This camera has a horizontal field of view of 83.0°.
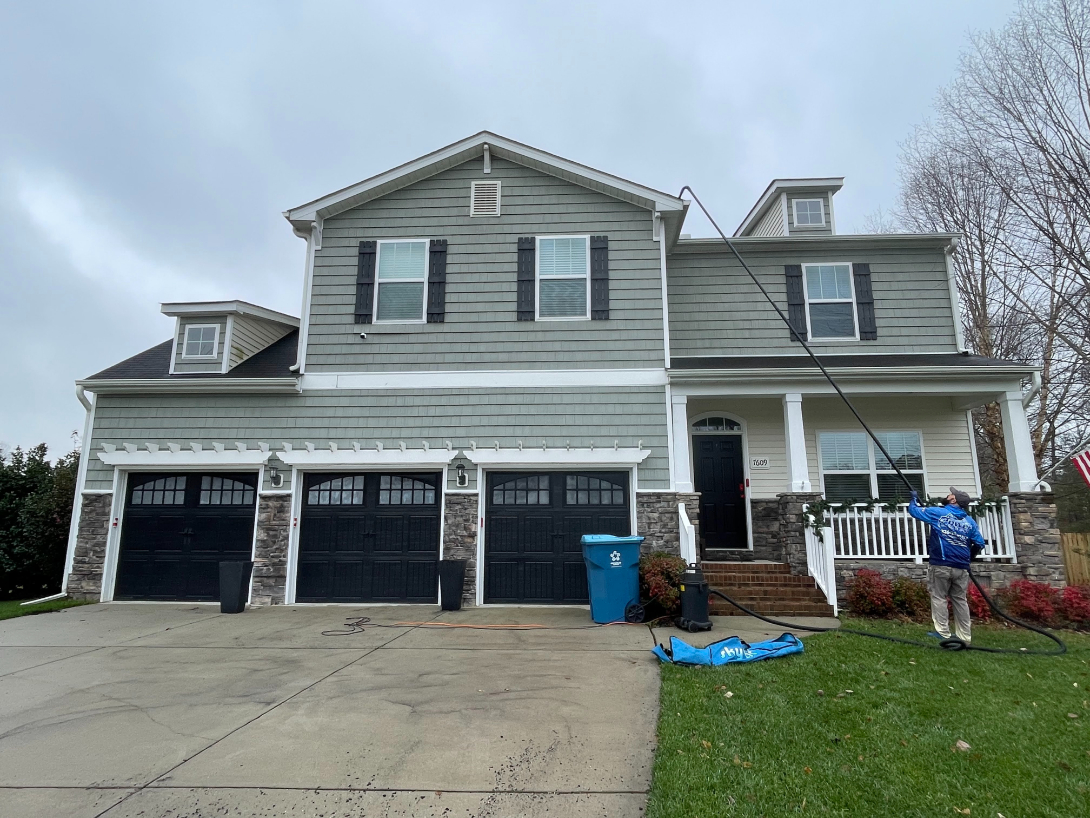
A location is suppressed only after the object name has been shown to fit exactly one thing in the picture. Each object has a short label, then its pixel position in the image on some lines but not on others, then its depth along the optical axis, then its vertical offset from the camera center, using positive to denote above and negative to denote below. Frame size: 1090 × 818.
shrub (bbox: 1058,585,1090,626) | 7.94 -1.12
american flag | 8.08 +0.74
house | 9.87 +1.87
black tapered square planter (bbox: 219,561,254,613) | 9.49 -1.03
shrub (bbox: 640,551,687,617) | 8.08 -0.83
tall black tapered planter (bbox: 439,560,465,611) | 9.51 -1.01
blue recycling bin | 8.26 -0.74
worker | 6.72 -0.41
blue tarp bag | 5.83 -1.27
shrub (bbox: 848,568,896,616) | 8.20 -1.03
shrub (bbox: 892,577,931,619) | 8.14 -1.07
